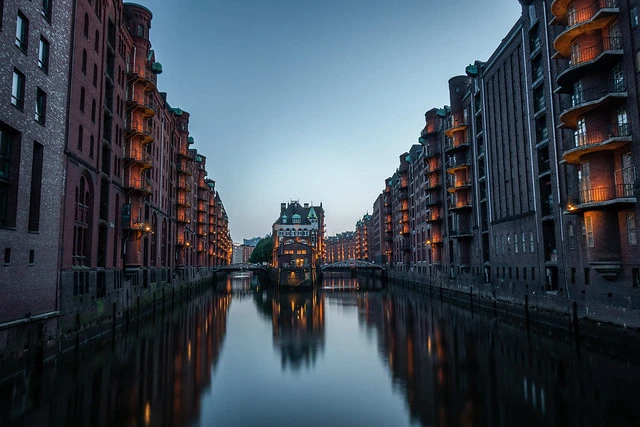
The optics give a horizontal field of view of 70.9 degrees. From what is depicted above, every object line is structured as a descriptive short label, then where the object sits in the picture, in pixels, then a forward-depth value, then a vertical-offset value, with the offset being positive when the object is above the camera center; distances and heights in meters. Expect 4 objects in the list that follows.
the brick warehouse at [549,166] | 24.02 +6.92
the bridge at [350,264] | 103.84 -0.89
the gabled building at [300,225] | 129.00 +10.56
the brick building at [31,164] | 18.72 +4.74
